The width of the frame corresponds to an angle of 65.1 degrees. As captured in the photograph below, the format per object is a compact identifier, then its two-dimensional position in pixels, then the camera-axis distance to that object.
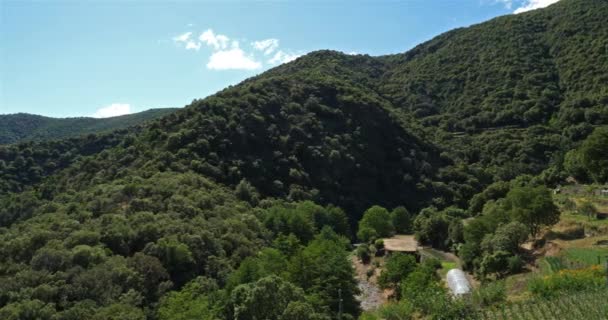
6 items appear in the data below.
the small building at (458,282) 36.54
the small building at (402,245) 56.33
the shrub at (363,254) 58.28
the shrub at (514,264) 35.19
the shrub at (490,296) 29.05
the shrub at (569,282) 27.11
